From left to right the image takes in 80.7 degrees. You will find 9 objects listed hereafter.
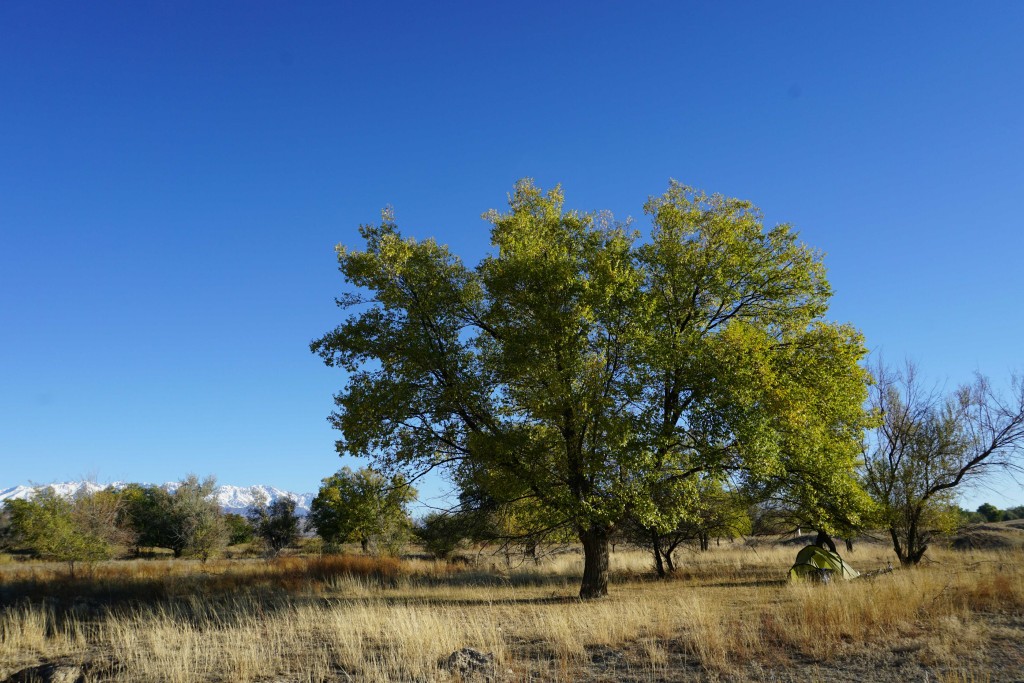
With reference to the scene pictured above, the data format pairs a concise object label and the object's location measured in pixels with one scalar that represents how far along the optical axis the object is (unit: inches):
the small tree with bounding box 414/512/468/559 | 818.2
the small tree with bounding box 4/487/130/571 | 1179.9
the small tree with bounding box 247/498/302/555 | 2333.9
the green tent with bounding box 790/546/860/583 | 814.5
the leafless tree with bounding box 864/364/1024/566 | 918.4
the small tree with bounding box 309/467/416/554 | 717.9
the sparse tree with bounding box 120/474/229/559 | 1959.9
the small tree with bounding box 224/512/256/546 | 2989.7
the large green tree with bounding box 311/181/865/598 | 610.5
